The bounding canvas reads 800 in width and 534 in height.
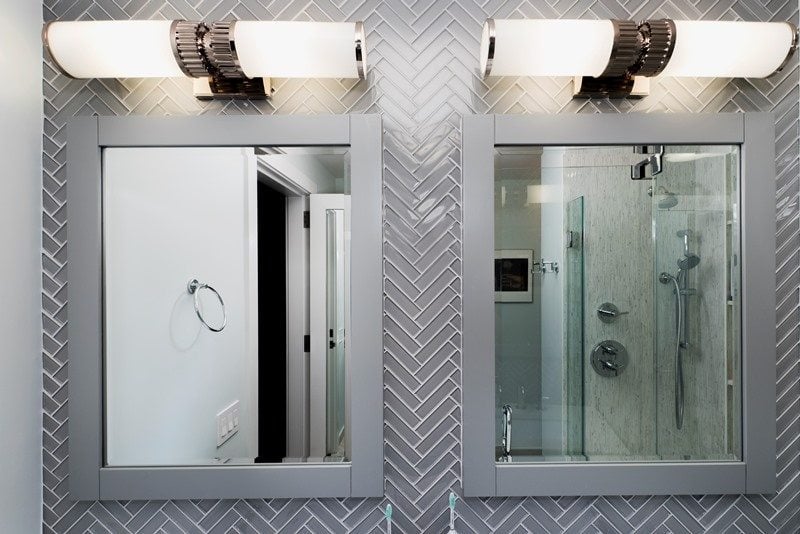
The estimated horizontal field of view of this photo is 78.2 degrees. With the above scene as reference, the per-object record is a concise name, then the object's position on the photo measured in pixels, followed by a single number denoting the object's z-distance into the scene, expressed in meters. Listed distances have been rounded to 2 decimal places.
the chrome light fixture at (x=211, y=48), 1.00
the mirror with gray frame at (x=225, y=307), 1.09
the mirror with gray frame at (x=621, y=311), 1.10
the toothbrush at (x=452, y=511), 1.06
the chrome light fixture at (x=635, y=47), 1.00
